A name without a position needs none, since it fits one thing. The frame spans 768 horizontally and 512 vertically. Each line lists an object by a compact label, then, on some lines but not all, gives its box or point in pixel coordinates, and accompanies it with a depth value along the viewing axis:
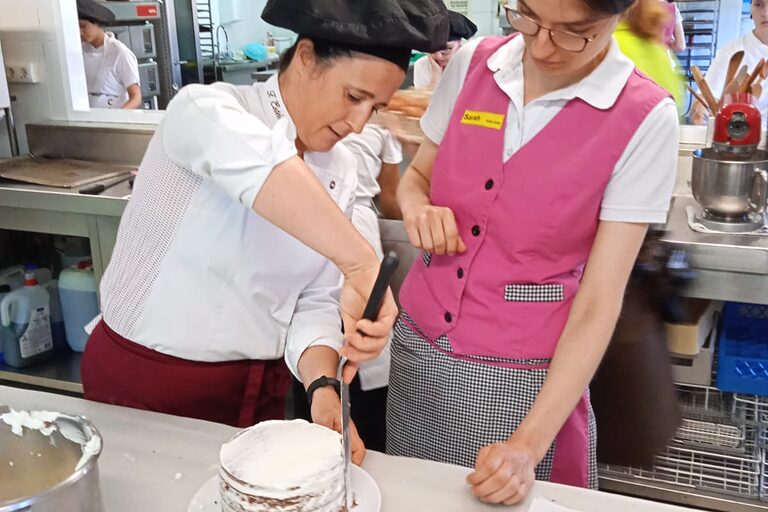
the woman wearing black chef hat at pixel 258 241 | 0.97
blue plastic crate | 2.04
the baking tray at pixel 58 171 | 2.53
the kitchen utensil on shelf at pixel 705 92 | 2.18
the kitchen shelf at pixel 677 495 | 2.11
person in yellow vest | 1.76
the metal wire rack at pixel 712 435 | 2.16
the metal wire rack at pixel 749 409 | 2.14
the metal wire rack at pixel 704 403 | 2.17
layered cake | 0.78
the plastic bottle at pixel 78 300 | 2.73
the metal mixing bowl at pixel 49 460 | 0.79
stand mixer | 1.92
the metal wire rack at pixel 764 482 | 2.09
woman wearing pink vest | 1.09
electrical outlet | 2.95
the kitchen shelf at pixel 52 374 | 2.67
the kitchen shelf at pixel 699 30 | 4.57
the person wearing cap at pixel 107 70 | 4.02
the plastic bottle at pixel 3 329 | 2.75
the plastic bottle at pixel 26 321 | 2.72
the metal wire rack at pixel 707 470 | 2.13
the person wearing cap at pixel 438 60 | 2.30
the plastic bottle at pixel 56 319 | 2.87
